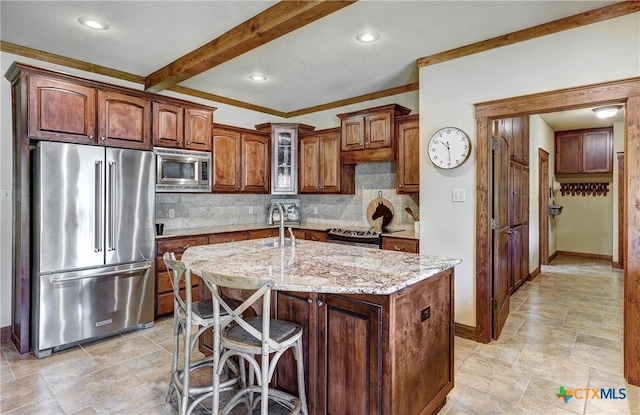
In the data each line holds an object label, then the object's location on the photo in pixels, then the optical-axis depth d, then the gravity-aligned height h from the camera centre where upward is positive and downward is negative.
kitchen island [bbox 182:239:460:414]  1.70 -0.65
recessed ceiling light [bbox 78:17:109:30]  2.75 +1.48
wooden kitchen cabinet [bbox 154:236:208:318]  3.75 -0.78
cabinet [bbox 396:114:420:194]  4.01 +0.59
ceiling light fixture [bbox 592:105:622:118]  4.84 +1.34
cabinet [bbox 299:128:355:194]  4.92 +0.57
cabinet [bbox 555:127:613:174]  6.75 +1.06
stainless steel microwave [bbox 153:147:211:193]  3.88 +0.42
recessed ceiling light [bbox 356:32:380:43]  2.98 +1.47
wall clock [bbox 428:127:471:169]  3.28 +0.55
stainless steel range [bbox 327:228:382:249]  4.09 -0.39
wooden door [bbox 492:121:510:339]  3.27 -0.28
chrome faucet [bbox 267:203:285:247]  2.74 -0.25
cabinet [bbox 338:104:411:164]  4.24 +0.92
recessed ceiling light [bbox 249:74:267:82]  4.11 +1.53
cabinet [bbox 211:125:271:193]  4.62 +0.63
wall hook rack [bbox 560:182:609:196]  7.04 +0.32
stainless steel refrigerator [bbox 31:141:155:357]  2.94 -0.33
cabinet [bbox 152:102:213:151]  3.79 +0.92
